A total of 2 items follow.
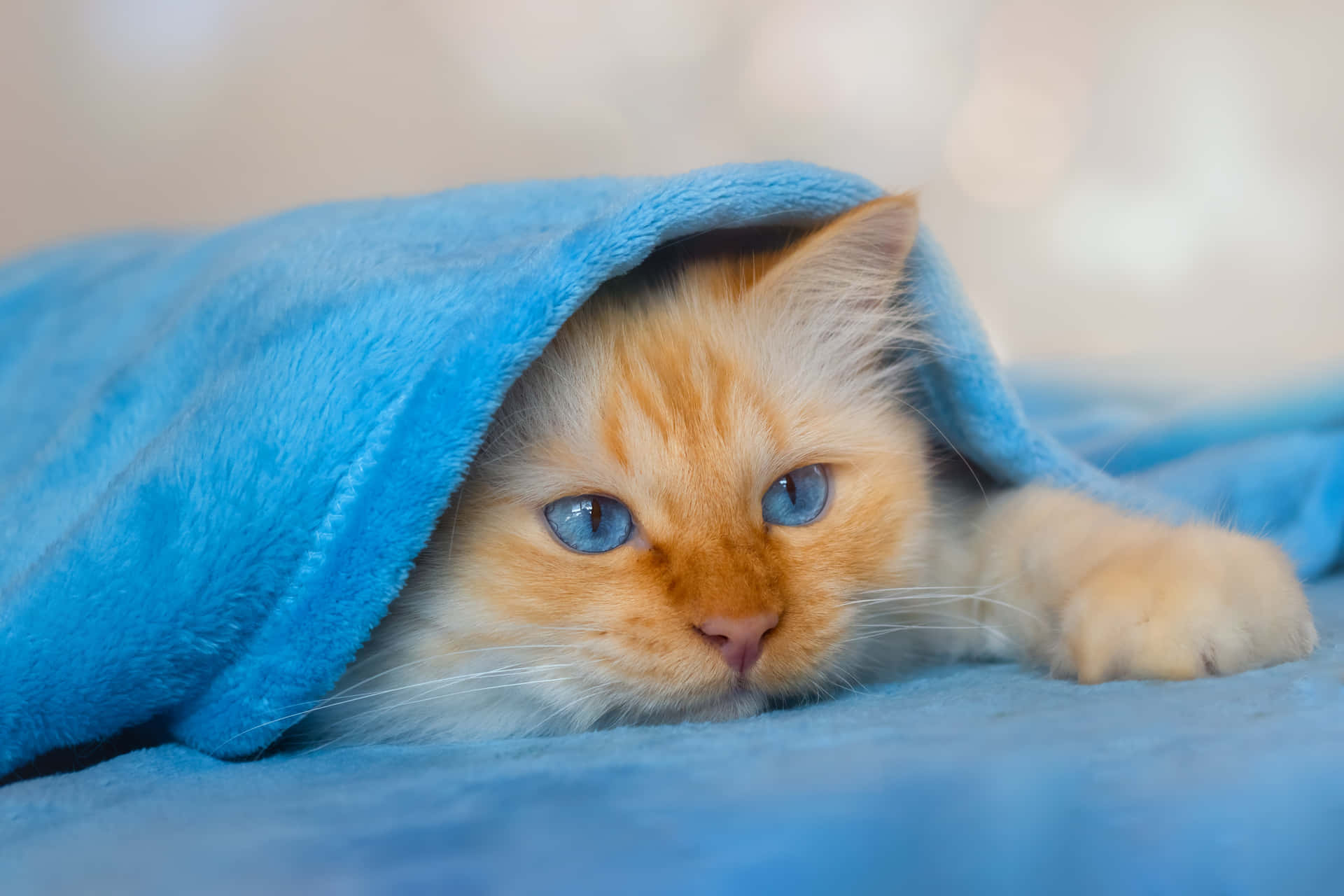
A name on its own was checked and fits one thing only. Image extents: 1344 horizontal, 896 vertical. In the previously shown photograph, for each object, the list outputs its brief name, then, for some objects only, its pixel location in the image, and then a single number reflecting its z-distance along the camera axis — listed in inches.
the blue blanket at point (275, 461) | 15.9
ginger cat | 16.1
